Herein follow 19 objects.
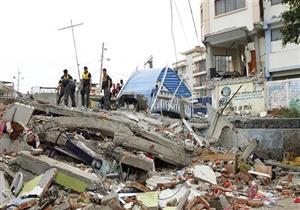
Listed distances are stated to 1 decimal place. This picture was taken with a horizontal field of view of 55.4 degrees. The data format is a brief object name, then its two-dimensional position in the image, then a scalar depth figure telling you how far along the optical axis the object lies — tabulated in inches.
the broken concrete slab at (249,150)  296.0
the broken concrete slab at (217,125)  346.6
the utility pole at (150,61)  749.4
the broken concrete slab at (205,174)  229.5
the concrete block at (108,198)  166.0
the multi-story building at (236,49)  667.6
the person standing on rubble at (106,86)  386.6
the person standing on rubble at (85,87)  380.8
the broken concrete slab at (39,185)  171.7
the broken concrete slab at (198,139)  310.7
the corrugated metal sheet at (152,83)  531.7
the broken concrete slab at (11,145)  229.5
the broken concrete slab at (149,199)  175.4
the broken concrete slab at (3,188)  171.1
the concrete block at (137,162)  231.7
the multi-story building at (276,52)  644.0
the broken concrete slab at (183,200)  178.7
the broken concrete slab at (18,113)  244.1
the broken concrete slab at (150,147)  251.8
